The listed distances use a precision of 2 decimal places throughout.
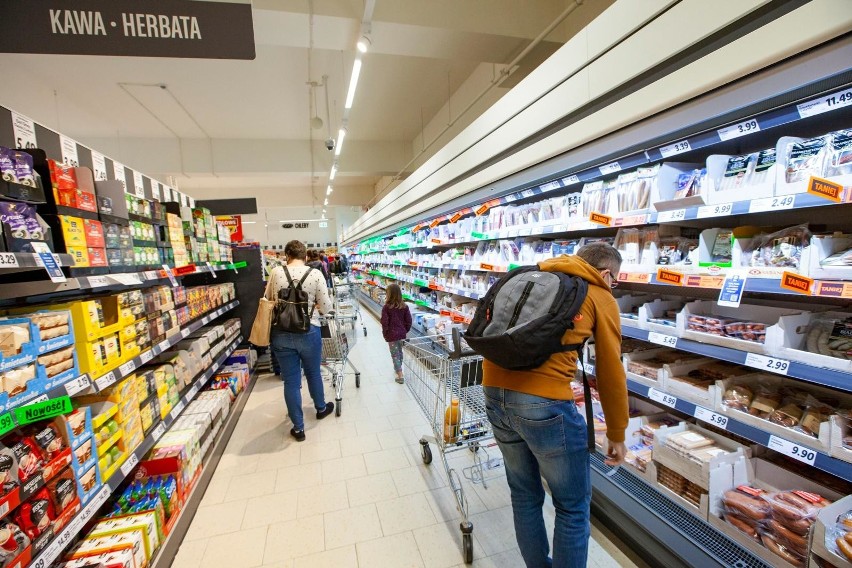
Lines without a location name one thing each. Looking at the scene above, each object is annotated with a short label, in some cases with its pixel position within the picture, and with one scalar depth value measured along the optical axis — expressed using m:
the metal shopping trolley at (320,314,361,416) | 4.15
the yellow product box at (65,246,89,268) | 1.67
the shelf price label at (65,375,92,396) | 1.56
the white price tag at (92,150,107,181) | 2.43
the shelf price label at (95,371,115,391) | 1.76
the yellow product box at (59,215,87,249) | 1.65
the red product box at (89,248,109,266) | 1.83
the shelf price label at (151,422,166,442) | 2.34
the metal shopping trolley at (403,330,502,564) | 2.19
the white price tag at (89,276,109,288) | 1.78
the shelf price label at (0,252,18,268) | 1.27
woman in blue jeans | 3.44
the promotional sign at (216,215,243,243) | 7.50
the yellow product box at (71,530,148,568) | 1.71
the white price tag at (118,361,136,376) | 1.96
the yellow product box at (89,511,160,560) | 1.86
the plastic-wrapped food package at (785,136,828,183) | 1.40
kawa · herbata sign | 2.14
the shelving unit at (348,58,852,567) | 1.36
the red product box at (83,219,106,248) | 1.81
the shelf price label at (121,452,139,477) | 1.95
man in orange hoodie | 1.46
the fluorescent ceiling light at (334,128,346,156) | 6.64
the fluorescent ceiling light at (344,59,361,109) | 4.21
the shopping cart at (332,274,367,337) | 6.07
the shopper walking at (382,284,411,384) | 4.73
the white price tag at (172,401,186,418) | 2.68
